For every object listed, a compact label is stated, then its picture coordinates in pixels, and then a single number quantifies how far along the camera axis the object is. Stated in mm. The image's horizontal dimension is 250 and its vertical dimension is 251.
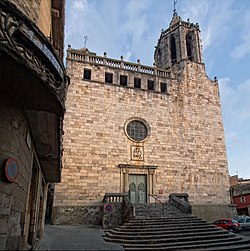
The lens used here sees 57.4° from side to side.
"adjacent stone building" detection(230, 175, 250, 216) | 28941
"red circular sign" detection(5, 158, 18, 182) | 4609
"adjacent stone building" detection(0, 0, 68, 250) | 3979
